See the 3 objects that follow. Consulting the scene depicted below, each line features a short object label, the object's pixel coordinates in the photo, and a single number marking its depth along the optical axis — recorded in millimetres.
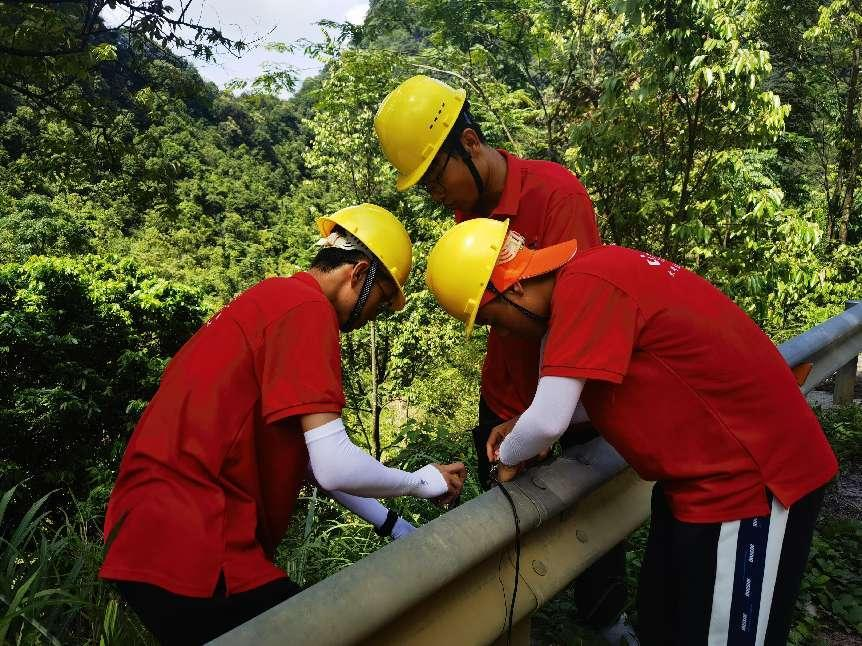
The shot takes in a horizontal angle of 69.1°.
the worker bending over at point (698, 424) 1703
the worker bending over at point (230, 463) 1675
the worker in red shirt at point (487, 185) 2713
